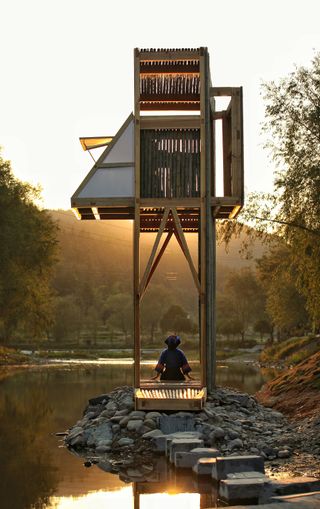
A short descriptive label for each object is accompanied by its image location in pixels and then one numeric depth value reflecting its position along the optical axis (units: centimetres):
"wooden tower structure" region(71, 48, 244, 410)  1723
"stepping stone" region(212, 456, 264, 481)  1138
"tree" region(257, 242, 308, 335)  5250
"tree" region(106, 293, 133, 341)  9862
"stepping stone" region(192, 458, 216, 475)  1190
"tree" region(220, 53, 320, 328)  2452
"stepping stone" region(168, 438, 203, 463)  1321
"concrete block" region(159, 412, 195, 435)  1527
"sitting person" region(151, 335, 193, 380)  1803
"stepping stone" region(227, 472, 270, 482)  1083
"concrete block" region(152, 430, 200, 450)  1428
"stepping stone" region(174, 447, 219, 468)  1265
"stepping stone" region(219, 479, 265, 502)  1023
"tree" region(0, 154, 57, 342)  4419
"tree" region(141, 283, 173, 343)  9769
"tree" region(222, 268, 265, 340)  8212
